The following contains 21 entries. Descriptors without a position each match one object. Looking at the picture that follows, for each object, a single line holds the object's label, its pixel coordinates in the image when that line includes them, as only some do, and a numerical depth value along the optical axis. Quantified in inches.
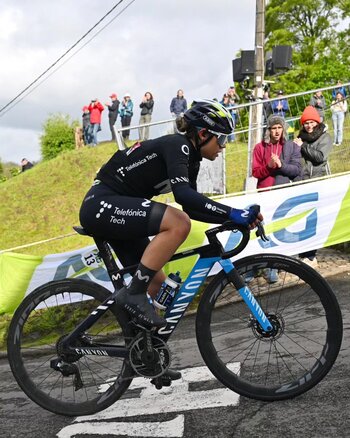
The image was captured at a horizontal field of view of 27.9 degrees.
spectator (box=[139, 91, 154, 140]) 960.3
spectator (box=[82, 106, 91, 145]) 1176.2
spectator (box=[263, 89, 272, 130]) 486.6
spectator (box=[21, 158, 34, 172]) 1376.7
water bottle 183.9
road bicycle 177.8
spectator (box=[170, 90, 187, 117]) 913.5
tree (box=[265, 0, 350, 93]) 1599.4
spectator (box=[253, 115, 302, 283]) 358.3
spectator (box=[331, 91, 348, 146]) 462.0
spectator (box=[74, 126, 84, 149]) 1348.4
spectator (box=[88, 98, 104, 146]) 1100.5
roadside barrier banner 354.6
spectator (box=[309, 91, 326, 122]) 464.8
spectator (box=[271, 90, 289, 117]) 476.4
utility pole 605.3
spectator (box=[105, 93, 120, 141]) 1043.9
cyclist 172.7
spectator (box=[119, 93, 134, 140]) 994.7
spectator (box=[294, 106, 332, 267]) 373.7
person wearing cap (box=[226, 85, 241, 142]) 872.4
